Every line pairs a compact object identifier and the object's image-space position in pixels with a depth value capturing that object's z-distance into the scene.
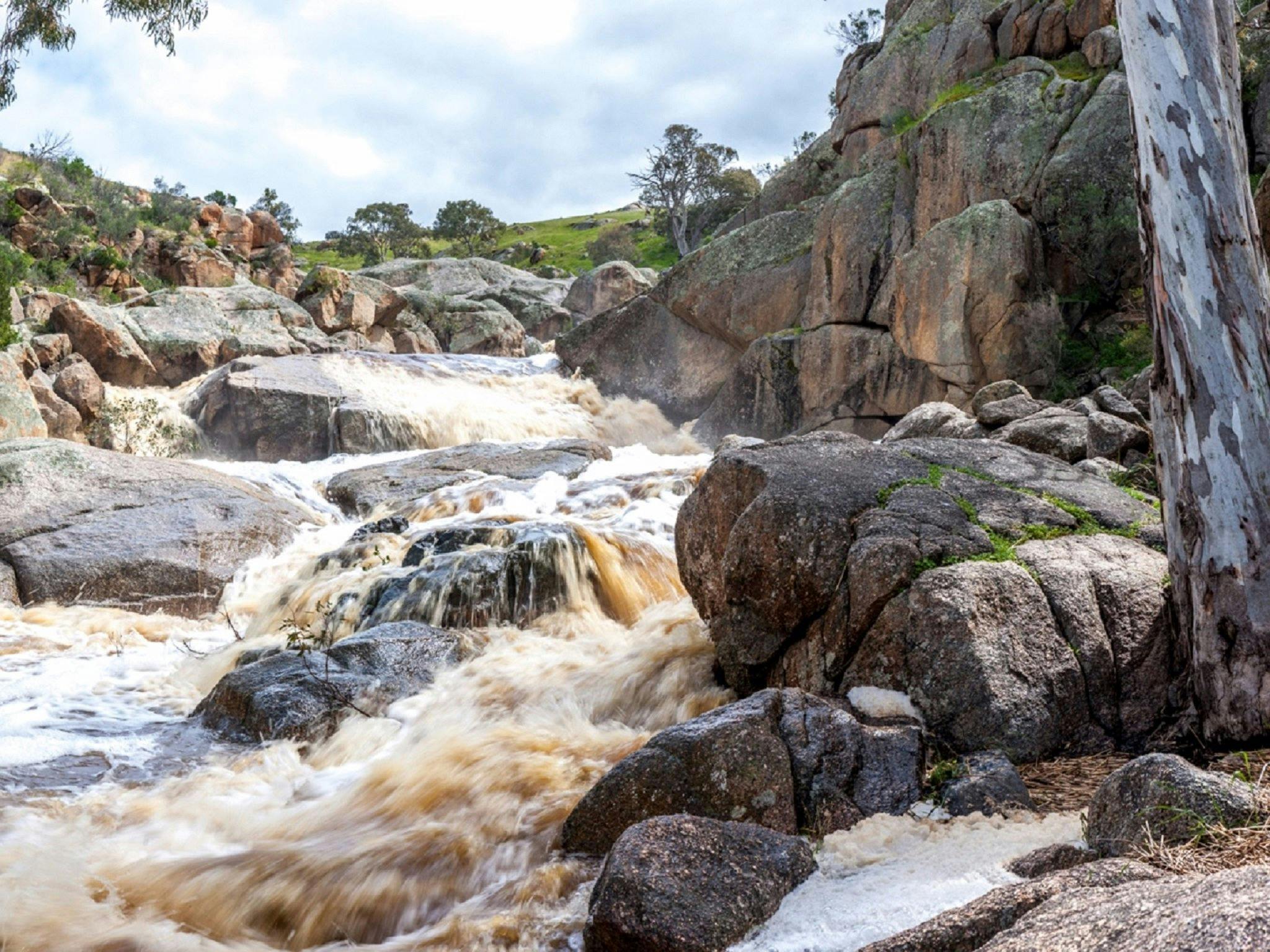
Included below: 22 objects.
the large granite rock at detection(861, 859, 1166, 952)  2.80
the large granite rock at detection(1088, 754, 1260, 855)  3.14
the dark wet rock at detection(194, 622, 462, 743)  6.68
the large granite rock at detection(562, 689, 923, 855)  4.41
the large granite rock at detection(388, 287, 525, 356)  32.75
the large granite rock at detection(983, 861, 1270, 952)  1.95
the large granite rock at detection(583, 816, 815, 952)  3.38
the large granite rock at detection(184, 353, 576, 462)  19.69
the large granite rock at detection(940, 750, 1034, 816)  4.23
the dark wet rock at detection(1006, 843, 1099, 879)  3.37
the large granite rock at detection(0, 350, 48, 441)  14.89
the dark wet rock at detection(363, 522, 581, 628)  8.98
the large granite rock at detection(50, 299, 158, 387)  21.28
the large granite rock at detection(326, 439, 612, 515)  14.96
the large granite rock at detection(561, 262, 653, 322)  38.69
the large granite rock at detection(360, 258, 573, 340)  38.56
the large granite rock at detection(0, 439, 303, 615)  11.24
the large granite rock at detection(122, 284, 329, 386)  23.30
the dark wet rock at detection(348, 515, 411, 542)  11.91
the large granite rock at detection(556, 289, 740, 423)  24.03
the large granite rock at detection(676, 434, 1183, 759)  5.01
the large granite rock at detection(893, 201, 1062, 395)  16.38
